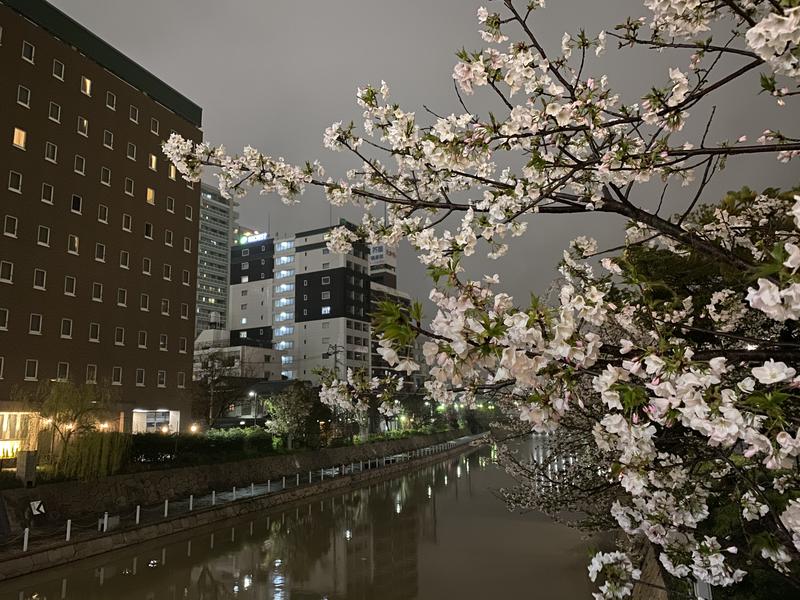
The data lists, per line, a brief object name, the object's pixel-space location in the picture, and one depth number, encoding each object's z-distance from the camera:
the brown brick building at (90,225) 24.11
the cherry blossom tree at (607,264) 2.18
